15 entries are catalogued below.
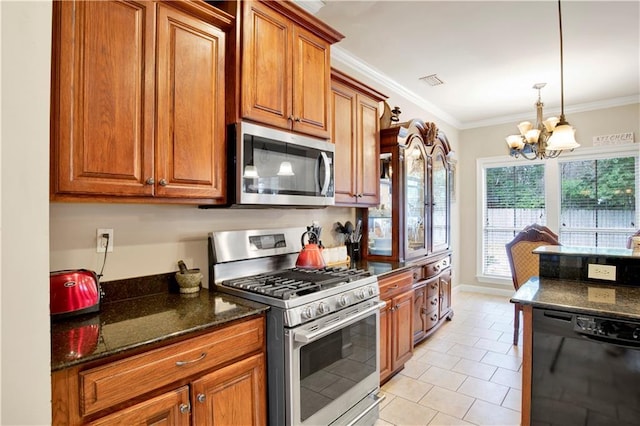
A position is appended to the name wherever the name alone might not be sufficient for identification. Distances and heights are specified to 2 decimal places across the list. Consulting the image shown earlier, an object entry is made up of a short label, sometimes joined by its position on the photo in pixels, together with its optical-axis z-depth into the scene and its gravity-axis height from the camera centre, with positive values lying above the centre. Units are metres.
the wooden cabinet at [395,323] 2.50 -0.86
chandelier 3.34 +0.77
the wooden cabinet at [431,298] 3.22 -0.87
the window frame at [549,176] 4.49 +0.58
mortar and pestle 1.84 -0.36
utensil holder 3.15 -0.34
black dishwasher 1.51 -0.74
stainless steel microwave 1.82 +0.28
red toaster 1.37 -0.33
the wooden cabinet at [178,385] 1.06 -0.63
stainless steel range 1.60 -0.57
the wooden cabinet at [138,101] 1.32 +0.51
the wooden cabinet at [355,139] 2.64 +0.62
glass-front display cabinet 3.13 +0.17
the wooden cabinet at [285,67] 1.87 +0.90
